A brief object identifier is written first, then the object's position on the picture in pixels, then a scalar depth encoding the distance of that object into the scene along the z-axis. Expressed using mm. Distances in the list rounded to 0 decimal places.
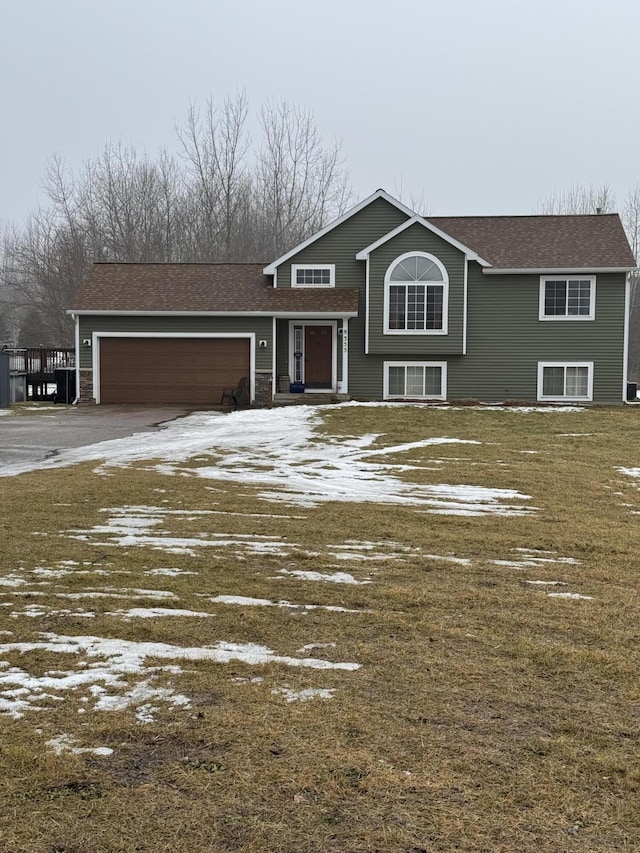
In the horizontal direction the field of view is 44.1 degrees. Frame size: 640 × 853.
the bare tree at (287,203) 43312
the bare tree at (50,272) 42281
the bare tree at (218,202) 42594
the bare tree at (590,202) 48469
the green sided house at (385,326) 23578
